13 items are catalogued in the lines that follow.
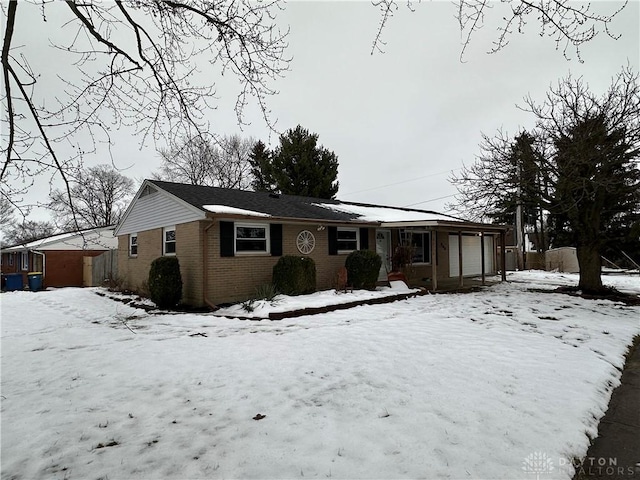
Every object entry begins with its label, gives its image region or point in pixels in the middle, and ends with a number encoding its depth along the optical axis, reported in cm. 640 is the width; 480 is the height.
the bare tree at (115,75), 383
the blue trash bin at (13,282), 1683
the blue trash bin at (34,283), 1653
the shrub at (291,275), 978
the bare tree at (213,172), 2627
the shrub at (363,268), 1128
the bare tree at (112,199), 3020
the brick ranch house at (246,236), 934
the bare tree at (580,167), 973
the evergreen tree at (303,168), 2517
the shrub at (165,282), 924
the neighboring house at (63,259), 1784
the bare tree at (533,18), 345
